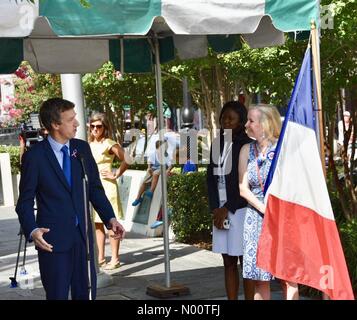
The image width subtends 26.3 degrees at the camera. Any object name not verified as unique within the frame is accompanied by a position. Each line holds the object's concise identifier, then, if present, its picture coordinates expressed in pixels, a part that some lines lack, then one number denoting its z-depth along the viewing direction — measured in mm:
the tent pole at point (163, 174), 7227
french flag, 4836
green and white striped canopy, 5105
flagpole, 5082
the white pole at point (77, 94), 7844
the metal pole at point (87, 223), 5086
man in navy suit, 4965
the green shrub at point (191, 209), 10562
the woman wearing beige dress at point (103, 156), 8609
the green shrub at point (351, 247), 7051
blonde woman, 5676
